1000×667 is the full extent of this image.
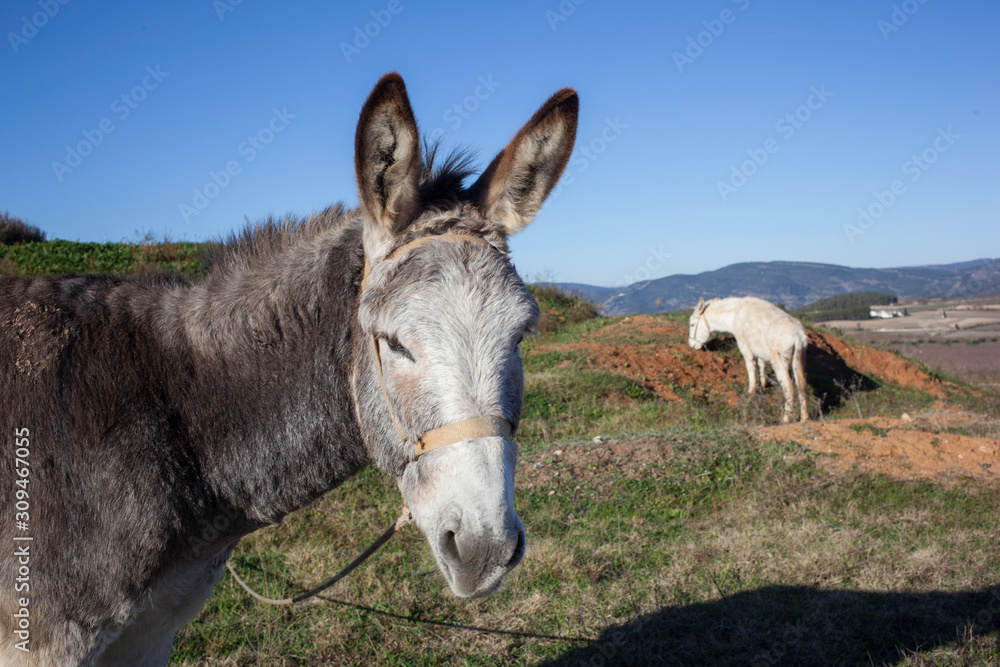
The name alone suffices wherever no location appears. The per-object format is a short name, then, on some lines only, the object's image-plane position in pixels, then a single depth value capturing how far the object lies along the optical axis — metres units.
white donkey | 12.14
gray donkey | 1.65
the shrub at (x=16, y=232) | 16.39
